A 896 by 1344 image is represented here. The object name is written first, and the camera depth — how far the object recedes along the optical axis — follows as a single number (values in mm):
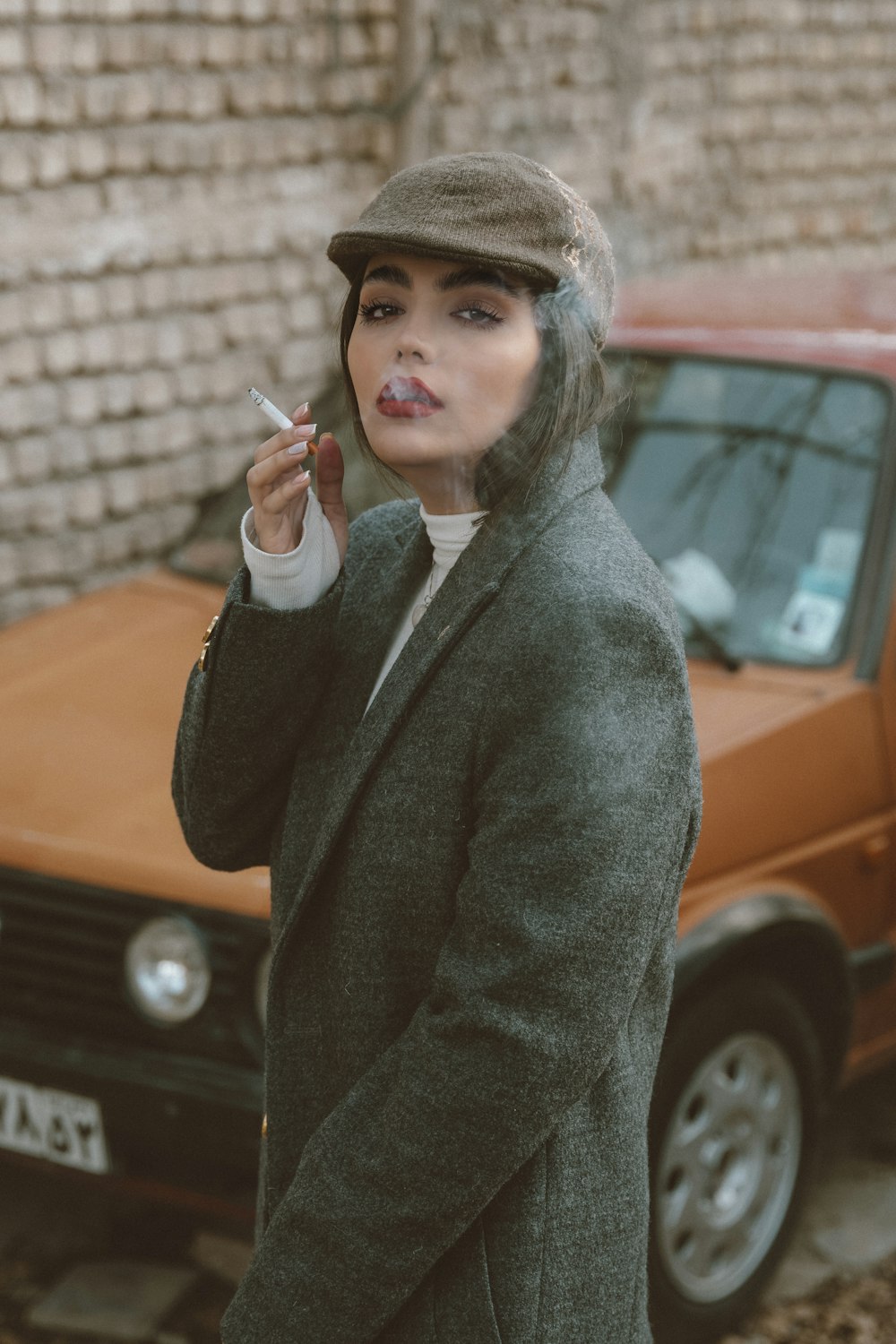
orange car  3880
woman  2804
